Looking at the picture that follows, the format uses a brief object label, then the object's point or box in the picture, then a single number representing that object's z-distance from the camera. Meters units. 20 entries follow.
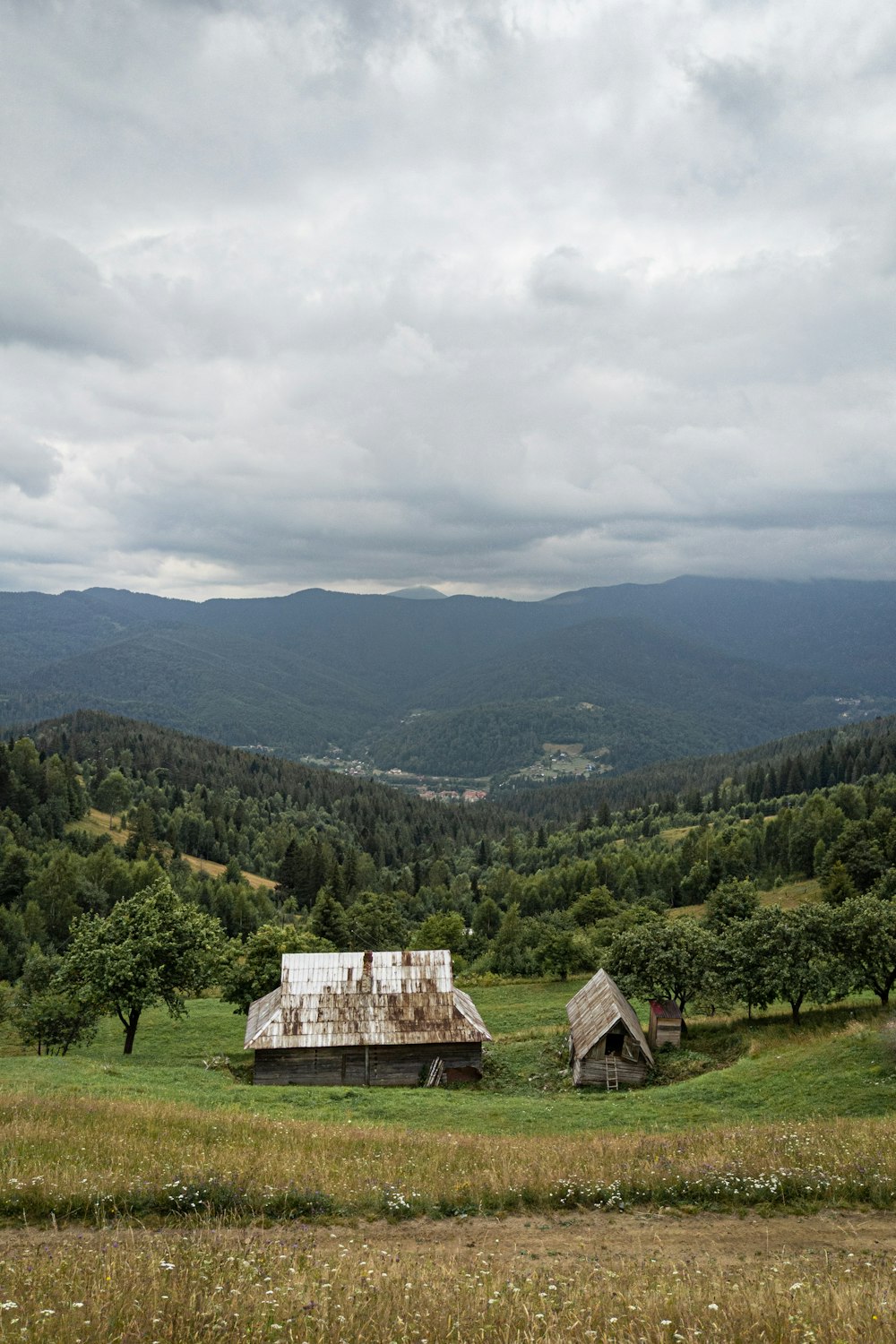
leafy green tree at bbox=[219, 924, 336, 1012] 45.75
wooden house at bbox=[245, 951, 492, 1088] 36.97
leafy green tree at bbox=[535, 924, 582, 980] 63.50
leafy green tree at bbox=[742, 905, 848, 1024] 37.44
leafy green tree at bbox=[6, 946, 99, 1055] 38.19
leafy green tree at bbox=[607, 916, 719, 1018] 41.12
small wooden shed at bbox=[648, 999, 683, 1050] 39.66
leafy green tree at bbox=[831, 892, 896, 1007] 36.12
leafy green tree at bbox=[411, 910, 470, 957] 79.12
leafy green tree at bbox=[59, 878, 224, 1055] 37.28
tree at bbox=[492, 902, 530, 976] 69.62
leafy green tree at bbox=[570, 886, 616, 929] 84.75
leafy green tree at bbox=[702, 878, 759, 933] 65.38
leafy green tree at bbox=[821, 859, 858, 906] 73.69
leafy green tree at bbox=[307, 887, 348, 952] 74.38
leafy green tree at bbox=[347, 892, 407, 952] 76.00
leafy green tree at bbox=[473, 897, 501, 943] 96.56
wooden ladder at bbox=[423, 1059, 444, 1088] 36.53
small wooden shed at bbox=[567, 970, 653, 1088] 34.85
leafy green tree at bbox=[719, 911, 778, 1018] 38.50
